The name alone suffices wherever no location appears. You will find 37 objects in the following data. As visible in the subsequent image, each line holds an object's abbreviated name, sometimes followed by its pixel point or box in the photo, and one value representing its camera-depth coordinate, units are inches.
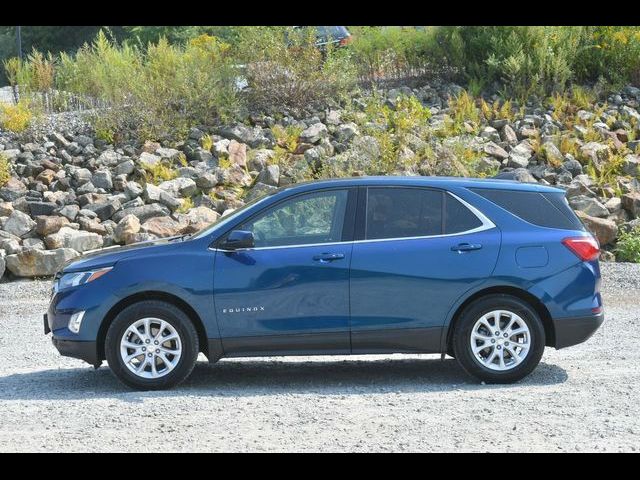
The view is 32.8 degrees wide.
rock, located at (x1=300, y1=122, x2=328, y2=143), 697.0
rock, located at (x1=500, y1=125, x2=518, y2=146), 711.7
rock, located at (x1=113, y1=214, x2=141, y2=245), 572.7
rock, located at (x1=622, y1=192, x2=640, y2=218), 627.8
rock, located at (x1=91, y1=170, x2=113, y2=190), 649.0
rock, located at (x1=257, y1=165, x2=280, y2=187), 644.7
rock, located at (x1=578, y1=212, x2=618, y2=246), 591.2
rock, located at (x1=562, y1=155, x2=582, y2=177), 669.9
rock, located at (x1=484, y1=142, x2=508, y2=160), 682.2
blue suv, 332.8
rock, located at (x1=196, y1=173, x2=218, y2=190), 644.1
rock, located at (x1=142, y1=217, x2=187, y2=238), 579.8
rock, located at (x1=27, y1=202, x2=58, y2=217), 615.5
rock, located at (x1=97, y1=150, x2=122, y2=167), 674.8
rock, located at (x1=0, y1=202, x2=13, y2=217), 613.9
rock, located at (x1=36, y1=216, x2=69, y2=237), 589.4
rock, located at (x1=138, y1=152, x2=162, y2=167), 666.2
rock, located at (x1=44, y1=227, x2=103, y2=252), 577.4
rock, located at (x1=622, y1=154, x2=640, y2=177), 674.8
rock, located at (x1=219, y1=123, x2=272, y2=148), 701.0
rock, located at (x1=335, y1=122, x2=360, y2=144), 694.5
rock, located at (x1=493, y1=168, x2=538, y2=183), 631.5
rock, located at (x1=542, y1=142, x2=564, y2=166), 681.0
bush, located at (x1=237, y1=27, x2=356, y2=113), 756.0
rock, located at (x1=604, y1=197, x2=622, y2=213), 625.6
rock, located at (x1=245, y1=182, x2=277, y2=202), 636.1
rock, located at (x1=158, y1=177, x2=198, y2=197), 637.3
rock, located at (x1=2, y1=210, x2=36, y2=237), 594.5
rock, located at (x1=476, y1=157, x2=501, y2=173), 658.2
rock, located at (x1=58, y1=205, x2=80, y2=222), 609.9
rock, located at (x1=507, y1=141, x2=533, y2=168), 675.4
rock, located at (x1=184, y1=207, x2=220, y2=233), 585.9
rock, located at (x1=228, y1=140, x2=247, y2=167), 674.2
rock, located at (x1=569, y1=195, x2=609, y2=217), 614.9
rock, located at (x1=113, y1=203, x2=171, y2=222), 606.5
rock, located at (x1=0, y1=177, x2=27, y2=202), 634.8
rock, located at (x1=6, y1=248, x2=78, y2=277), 558.9
